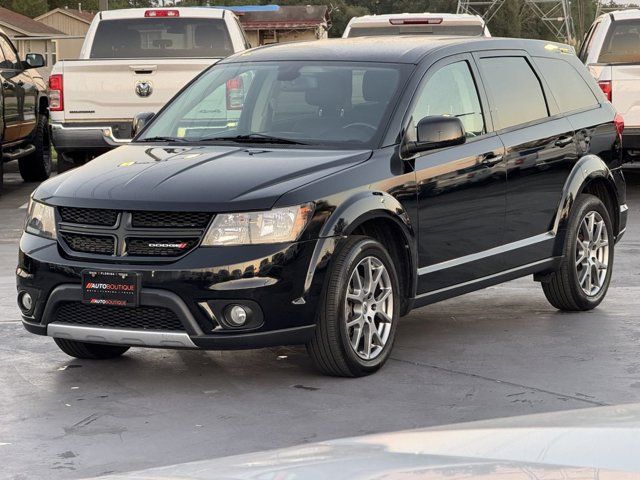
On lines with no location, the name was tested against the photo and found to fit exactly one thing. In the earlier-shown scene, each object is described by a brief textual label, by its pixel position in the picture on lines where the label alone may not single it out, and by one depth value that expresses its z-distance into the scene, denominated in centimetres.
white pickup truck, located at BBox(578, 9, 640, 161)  1573
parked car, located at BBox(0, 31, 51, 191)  1644
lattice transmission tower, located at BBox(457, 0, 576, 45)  10406
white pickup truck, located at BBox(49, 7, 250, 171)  1452
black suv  662
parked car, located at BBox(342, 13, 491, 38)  1641
